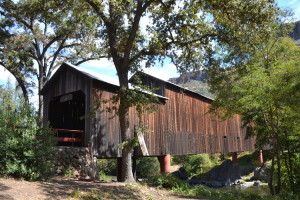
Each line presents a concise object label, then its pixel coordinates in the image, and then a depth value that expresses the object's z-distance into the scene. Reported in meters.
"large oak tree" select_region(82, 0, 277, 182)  10.75
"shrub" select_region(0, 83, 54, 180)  8.80
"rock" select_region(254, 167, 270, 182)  23.68
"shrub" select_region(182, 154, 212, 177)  30.77
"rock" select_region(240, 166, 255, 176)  30.25
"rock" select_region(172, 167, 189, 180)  29.32
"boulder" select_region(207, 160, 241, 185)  25.94
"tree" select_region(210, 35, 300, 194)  11.84
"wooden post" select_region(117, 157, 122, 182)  16.66
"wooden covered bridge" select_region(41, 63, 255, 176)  13.74
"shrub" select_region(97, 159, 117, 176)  35.07
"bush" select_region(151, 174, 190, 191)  11.92
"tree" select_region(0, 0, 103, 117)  20.33
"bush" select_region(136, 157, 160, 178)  30.31
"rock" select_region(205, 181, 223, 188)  24.87
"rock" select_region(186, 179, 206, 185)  25.89
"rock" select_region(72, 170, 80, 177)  11.97
